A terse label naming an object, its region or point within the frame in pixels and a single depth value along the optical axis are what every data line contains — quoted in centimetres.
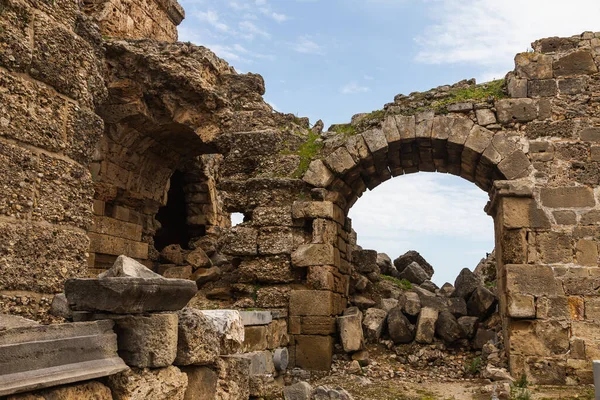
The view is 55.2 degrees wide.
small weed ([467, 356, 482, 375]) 775
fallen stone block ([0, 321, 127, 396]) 199
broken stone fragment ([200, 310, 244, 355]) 365
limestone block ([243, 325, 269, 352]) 598
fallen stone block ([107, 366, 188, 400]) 249
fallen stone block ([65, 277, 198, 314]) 255
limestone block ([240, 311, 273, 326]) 595
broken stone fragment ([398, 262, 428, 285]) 1183
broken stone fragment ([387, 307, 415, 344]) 870
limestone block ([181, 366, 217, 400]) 316
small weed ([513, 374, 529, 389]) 671
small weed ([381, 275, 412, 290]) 1080
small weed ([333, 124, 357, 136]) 859
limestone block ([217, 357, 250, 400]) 349
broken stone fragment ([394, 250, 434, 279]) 1292
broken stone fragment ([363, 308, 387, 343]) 873
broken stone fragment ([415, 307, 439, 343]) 861
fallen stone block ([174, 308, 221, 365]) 303
